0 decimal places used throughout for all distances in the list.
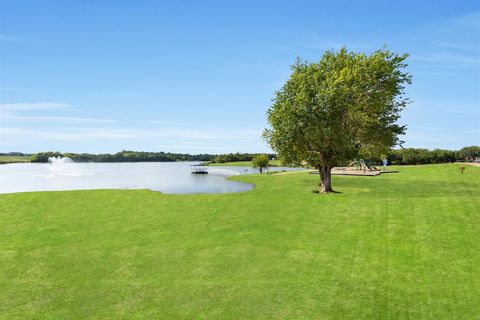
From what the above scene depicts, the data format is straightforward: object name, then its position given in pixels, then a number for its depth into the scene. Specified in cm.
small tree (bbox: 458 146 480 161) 14788
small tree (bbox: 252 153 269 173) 9994
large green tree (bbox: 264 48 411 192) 3800
